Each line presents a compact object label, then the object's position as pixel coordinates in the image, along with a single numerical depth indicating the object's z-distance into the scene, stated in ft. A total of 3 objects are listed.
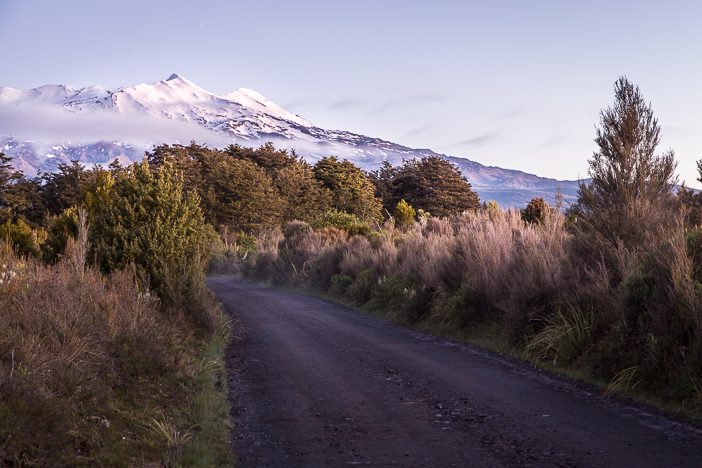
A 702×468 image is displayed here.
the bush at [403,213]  166.40
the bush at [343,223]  118.42
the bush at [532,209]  93.41
